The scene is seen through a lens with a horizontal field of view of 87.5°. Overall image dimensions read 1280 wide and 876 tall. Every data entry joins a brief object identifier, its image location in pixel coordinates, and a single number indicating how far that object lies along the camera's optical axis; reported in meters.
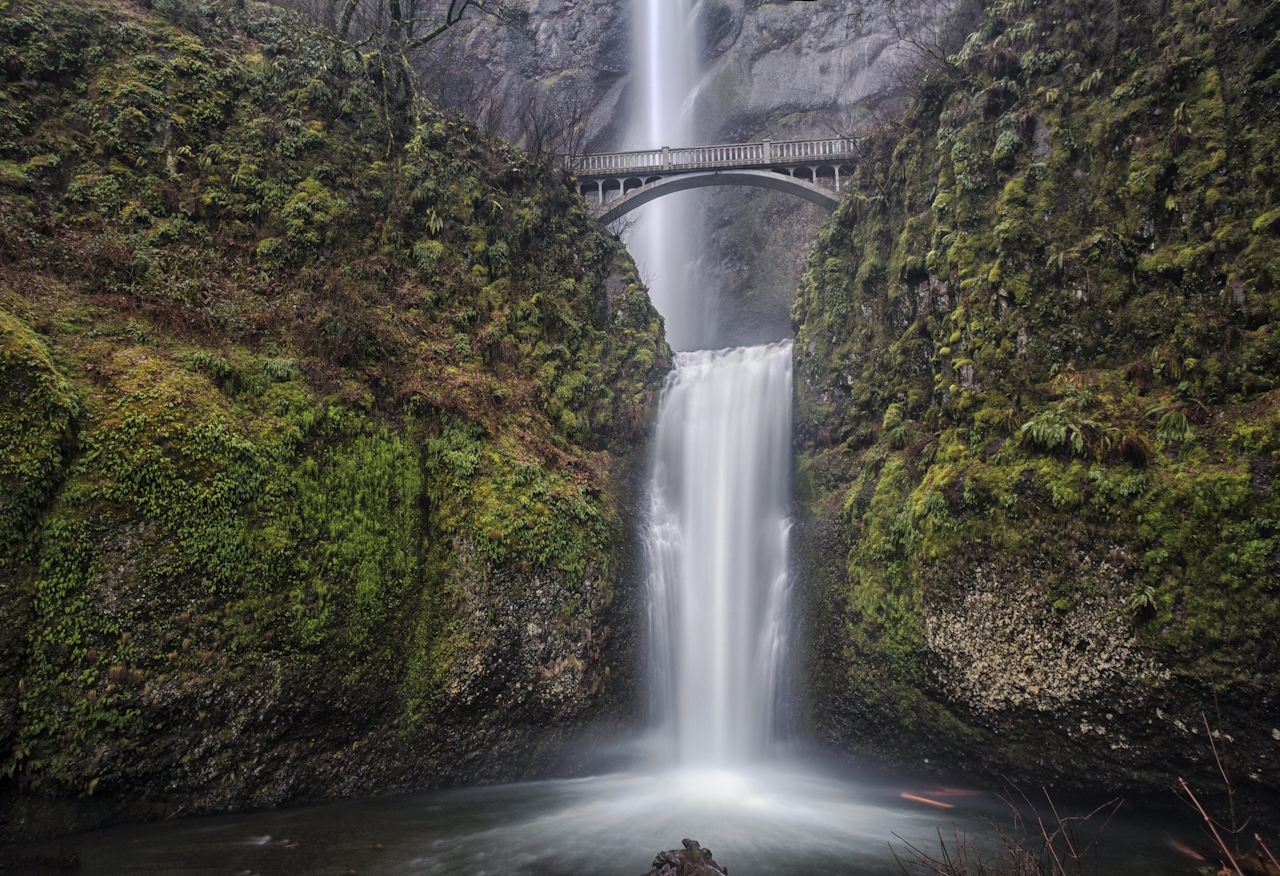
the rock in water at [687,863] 7.30
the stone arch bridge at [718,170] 21.75
